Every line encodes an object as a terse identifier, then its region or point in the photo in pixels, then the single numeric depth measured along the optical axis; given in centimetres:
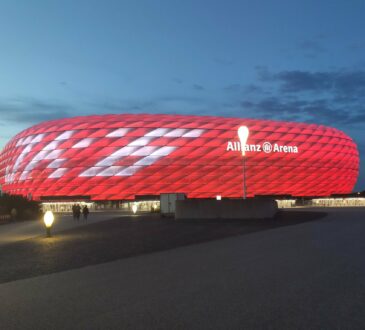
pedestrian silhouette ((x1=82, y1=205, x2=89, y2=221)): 3600
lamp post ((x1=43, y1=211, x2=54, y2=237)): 1952
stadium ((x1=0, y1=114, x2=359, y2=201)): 7606
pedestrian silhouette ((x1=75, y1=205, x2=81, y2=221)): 3435
